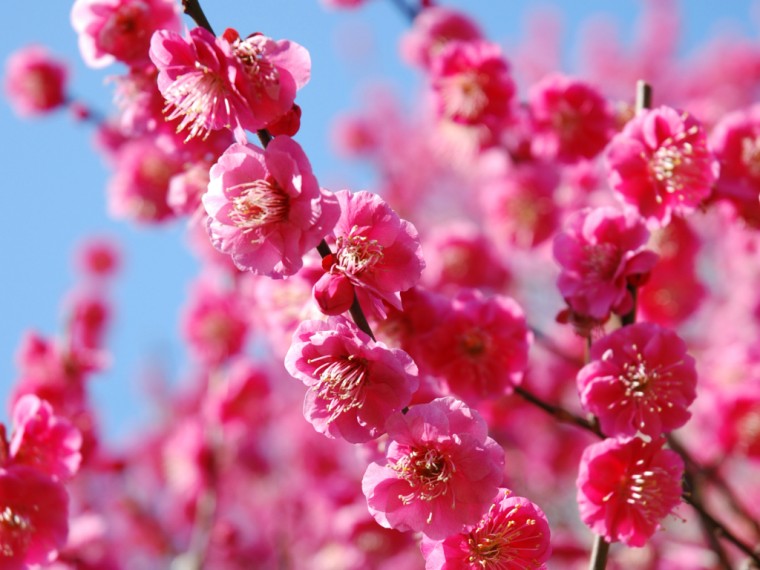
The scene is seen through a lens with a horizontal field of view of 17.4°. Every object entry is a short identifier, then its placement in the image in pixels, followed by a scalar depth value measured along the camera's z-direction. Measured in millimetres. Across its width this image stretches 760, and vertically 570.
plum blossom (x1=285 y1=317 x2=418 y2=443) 468
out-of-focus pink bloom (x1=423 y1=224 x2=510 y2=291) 727
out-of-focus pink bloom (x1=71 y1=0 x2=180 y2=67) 519
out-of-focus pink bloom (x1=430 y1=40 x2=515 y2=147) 590
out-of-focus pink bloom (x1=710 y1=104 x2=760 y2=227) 545
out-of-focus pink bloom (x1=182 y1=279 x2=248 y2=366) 856
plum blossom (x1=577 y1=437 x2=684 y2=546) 491
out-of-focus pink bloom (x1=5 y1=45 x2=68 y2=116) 722
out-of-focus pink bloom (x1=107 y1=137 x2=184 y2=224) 727
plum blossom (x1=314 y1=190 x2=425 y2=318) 469
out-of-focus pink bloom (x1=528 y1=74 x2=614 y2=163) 583
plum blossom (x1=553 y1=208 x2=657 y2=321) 508
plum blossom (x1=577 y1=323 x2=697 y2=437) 496
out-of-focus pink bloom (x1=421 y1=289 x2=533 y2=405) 521
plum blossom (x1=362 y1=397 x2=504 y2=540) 467
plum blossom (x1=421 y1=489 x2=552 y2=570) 473
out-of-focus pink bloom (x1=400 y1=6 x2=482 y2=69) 661
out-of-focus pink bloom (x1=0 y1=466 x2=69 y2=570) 501
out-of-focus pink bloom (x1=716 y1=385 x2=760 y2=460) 627
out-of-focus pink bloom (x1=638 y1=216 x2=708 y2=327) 666
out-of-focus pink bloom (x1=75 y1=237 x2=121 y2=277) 3063
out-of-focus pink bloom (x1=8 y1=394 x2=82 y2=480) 511
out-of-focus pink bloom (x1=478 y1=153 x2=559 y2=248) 689
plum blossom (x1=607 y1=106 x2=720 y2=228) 517
